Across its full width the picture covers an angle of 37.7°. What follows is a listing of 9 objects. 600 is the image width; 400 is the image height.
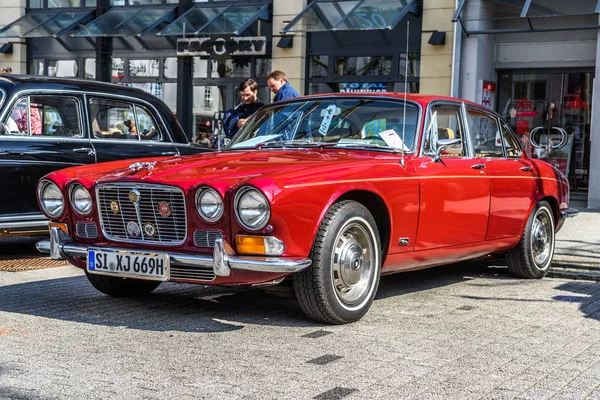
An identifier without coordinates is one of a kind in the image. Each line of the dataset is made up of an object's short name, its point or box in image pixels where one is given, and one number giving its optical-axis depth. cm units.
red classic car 515
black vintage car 823
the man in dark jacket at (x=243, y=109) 1038
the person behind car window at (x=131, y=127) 930
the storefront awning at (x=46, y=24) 2159
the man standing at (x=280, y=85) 1006
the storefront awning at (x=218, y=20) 1922
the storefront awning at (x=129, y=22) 2036
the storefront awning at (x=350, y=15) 1736
